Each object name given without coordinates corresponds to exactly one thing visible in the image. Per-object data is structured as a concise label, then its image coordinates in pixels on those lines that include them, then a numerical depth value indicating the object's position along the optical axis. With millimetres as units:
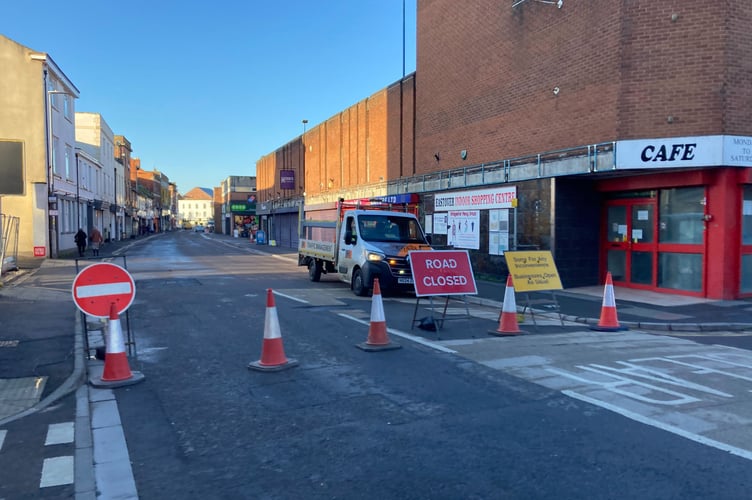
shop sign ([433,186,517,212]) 18200
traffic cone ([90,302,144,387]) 6680
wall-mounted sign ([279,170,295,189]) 45406
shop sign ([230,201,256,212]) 84250
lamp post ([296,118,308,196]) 44656
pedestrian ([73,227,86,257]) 30438
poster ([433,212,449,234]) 21984
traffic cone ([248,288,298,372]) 7301
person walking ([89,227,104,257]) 30266
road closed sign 9594
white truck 14594
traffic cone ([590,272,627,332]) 10516
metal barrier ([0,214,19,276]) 19812
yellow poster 10453
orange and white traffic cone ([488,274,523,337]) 9750
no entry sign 7008
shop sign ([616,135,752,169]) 13117
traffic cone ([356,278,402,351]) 8461
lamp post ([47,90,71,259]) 28188
